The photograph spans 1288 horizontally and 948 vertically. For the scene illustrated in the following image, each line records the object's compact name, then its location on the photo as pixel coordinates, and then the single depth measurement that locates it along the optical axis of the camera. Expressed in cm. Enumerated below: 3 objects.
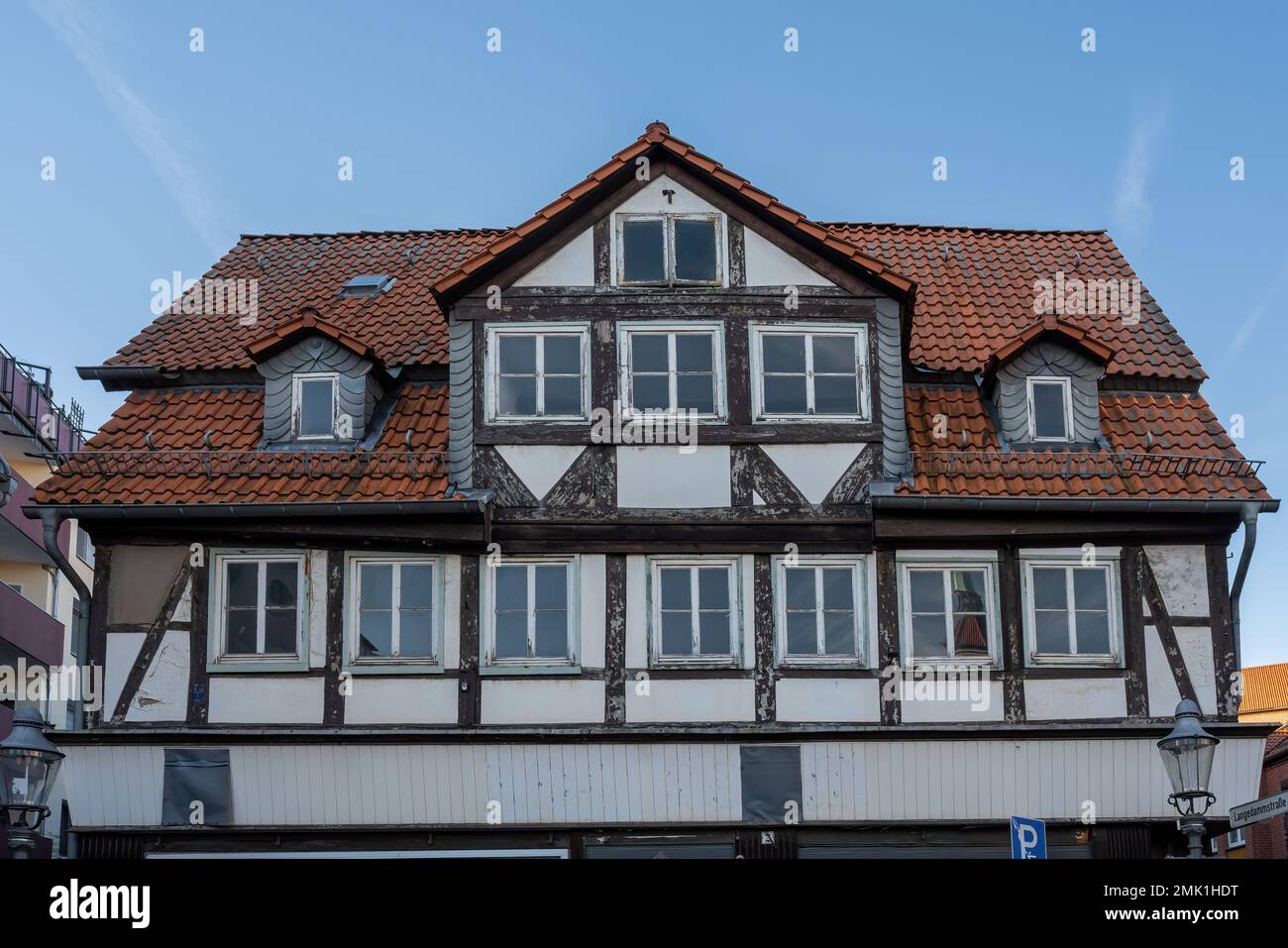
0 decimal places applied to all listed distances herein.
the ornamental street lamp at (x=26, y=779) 1404
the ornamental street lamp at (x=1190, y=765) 1512
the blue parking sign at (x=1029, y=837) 1404
